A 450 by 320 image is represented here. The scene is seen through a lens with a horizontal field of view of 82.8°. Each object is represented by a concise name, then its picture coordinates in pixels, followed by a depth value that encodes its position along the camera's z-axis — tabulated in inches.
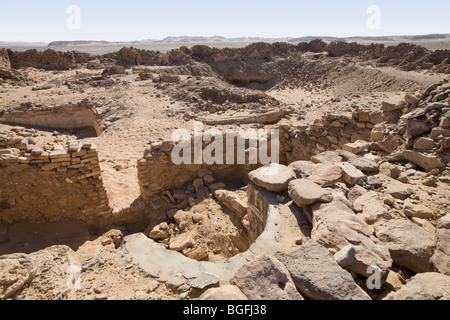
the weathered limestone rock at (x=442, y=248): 82.2
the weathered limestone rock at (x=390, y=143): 176.9
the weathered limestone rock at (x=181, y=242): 158.4
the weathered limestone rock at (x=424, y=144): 156.9
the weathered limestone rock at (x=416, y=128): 165.0
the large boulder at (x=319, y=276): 76.3
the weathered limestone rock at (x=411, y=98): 191.2
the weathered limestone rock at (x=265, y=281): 78.0
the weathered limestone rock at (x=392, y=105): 202.4
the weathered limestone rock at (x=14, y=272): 96.0
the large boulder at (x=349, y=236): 86.7
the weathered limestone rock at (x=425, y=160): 148.3
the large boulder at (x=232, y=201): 183.5
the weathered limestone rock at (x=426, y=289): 68.7
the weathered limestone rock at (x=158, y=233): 175.9
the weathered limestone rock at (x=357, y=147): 188.7
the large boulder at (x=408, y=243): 89.4
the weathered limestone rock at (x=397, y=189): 128.6
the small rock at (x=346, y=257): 85.8
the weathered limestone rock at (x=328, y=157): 174.8
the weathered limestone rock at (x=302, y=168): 151.2
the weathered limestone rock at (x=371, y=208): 112.0
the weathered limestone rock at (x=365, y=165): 152.6
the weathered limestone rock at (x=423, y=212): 116.0
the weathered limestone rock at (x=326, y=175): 138.3
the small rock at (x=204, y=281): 93.8
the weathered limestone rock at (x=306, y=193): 120.8
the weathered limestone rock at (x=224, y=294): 77.2
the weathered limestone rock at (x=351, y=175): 139.7
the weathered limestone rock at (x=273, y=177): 141.7
